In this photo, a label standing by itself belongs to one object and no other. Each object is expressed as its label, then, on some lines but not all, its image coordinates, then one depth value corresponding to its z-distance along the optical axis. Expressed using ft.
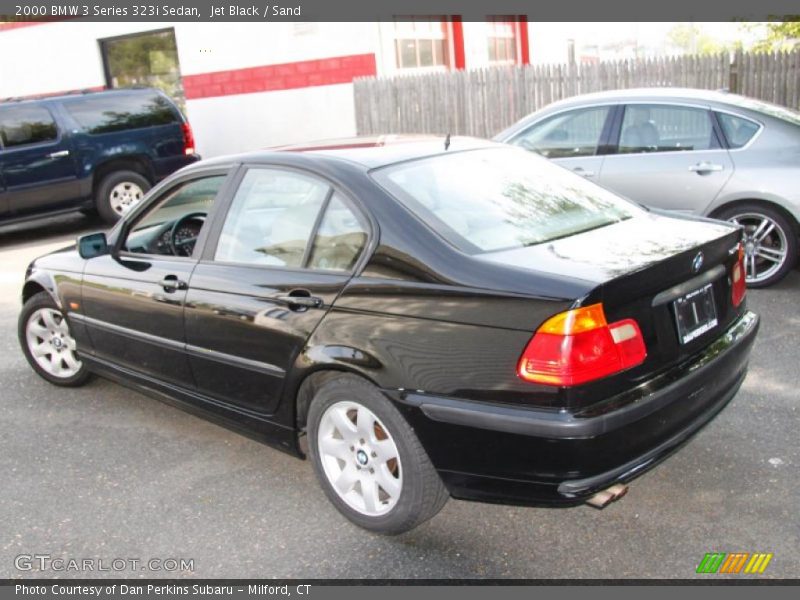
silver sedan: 20.17
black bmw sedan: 8.93
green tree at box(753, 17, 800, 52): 42.19
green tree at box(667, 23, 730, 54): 160.78
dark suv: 34.47
